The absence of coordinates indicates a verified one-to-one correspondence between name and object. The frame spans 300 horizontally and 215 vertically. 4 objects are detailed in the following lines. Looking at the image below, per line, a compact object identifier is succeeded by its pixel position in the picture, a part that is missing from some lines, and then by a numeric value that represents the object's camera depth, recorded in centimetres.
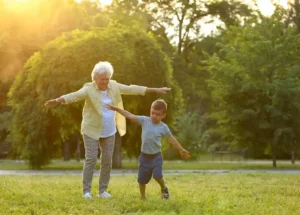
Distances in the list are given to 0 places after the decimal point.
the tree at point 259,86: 2742
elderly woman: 923
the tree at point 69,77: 2423
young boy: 912
